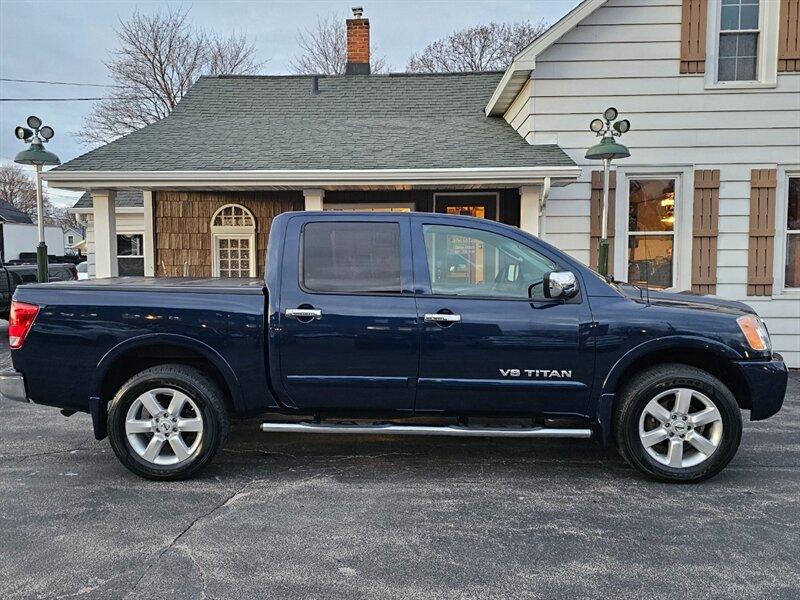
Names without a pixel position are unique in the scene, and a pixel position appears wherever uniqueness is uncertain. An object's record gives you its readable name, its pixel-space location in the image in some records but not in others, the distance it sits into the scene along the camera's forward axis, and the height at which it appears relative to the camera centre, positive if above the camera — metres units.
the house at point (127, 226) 13.18 +0.98
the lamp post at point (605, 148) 7.21 +1.48
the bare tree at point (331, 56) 28.50 +10.43
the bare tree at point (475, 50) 31.52 +11.97
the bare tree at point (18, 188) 66.69 +9.21
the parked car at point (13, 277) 11.39 -0.20
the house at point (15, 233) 30.76 +1.93
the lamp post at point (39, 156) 7.84 +1.50
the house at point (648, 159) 7.91 +1.51
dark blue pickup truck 3.92 -0.57
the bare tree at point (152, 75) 28.11 +9.47
